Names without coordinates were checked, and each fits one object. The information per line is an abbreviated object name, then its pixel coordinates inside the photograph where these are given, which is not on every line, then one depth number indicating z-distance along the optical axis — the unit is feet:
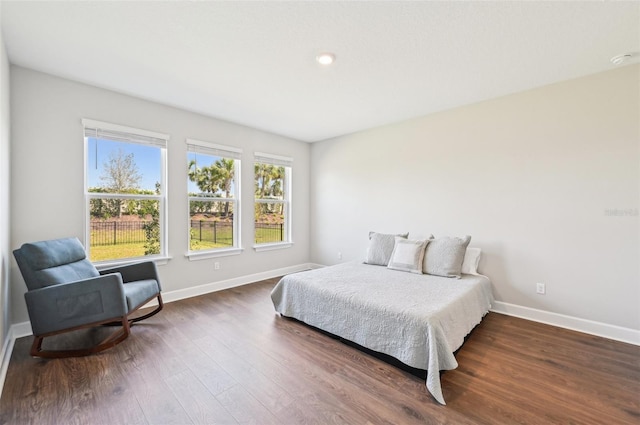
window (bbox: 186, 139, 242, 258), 12.43
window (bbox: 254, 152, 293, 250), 15.01
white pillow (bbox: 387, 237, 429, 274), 10.46
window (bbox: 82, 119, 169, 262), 9.86
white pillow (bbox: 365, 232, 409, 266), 11.70
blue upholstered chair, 6.97
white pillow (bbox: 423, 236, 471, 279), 9.96
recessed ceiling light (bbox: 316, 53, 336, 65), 7.58
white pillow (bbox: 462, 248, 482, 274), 10.44
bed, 6.26
